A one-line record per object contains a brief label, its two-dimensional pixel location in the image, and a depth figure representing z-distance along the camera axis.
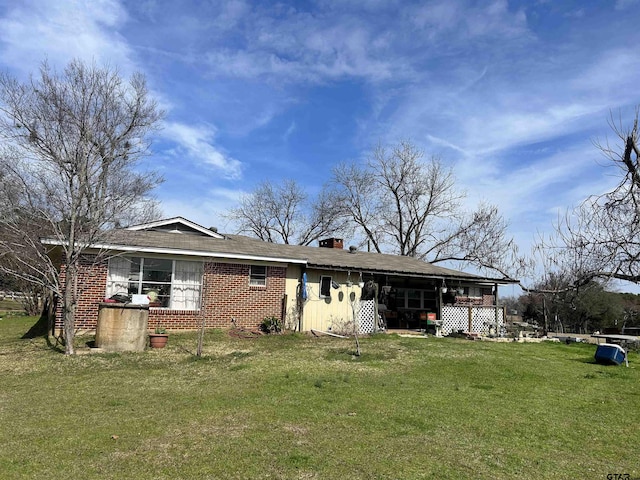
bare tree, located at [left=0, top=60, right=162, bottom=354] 11.38
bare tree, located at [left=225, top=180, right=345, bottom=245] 40.25
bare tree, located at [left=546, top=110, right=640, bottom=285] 7.50
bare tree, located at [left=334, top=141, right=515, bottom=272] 34.62
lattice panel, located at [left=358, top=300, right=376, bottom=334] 17.28
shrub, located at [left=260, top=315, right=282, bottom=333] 15.60
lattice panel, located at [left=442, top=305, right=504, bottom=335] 18.98
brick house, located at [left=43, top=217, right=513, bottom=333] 13.94
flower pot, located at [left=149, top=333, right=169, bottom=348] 12.20
